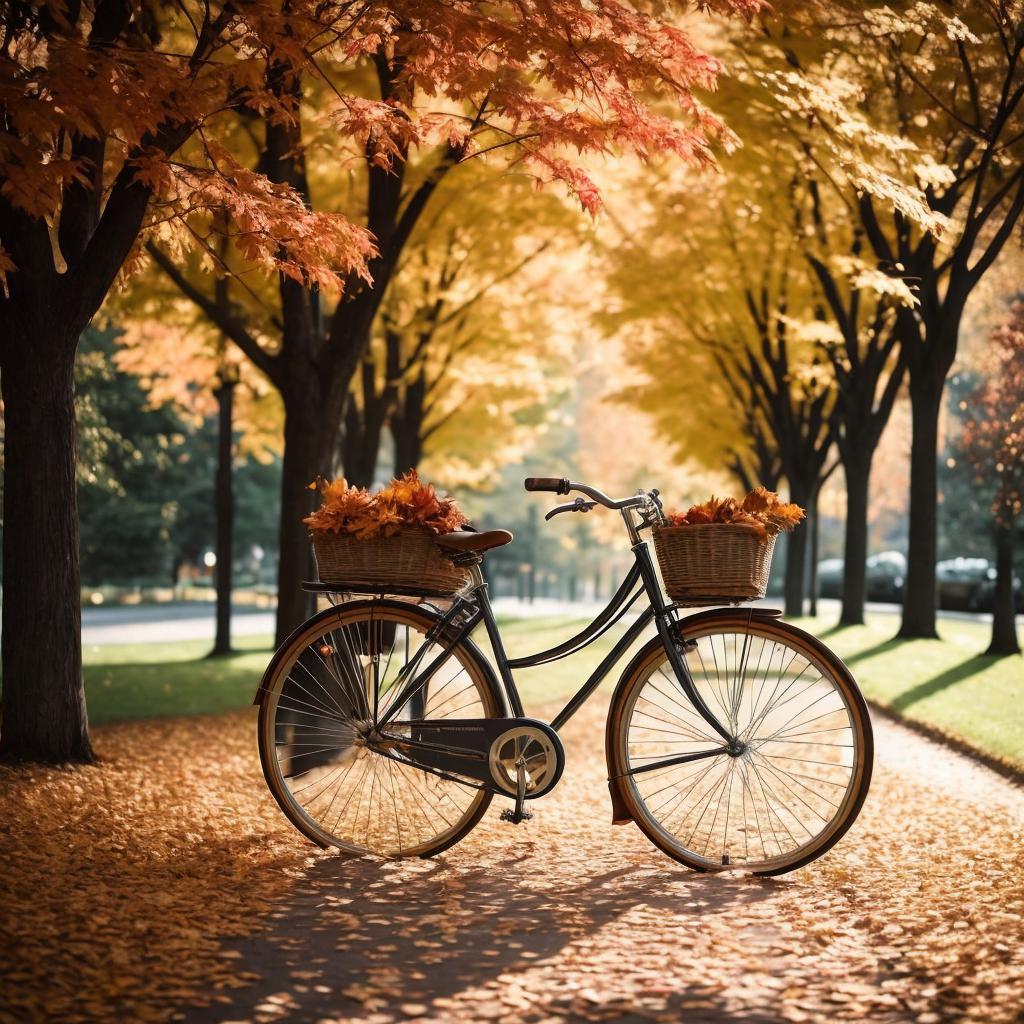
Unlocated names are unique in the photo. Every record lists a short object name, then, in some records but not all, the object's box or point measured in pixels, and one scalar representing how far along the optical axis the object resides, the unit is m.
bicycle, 4.89
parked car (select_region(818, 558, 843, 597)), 37.03
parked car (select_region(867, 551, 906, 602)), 34.62
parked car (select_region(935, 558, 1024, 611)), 29.84
